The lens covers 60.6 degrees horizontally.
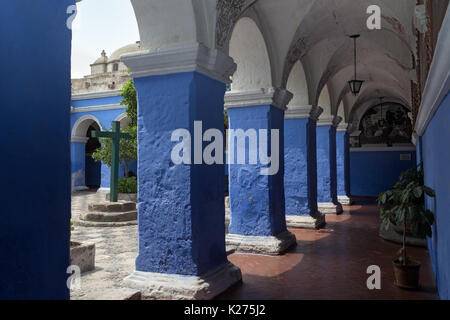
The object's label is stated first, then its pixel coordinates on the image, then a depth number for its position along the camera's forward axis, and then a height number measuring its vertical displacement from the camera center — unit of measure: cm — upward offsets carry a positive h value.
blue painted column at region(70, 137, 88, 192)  1938 +73
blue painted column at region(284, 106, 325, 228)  846 +11
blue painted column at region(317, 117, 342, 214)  1102 +10
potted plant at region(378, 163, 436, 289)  415 -53
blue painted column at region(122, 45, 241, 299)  404 -2
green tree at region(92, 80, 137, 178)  1369 +126
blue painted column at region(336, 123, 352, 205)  1382 +34
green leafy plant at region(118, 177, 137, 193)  1370 -37
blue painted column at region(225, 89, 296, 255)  633 +3
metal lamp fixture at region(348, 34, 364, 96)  864 +199
